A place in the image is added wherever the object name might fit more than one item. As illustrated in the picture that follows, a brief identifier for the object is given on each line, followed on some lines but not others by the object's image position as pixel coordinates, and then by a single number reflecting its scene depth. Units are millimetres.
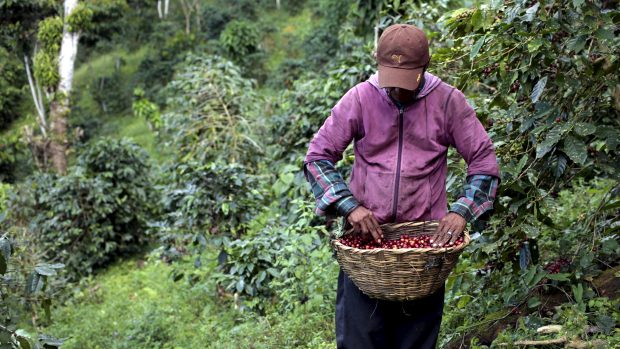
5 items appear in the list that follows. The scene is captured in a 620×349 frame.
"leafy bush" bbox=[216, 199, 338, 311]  4734
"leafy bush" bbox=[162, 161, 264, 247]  5875
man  2477
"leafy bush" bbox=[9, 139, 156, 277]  8781
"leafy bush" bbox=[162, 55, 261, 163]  7906
